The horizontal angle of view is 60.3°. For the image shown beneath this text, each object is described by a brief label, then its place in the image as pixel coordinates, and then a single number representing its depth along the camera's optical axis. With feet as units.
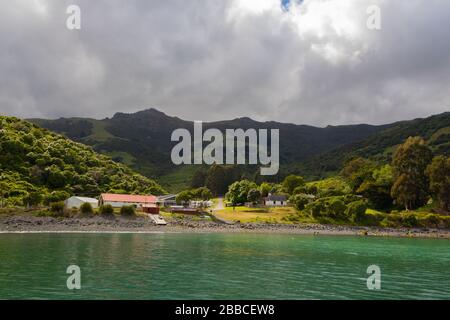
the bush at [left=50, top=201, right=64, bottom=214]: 312.03
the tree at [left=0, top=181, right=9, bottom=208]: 333.42
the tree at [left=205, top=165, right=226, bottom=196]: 610.65
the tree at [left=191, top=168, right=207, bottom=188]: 648.75
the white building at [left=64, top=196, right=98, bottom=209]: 341.62
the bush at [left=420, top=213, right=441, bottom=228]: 362.12
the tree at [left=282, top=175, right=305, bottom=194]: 477.77
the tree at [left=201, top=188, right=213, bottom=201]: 464.24
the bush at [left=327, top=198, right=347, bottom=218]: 369.09
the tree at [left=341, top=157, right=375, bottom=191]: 456.45
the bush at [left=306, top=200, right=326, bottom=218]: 373.20
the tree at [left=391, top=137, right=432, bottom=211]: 403.75
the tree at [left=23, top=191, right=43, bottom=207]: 325.93
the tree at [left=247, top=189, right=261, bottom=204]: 432.25
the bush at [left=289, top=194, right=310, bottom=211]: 389.60
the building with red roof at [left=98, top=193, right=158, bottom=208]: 364.73
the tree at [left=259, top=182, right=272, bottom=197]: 487.20
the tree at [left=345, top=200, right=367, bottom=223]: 365.20
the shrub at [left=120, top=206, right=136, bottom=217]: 325.21
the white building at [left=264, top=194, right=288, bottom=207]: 439.63
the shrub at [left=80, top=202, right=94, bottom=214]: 316.81
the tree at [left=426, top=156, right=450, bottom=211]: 390.87
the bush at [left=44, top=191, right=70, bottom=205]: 339.57
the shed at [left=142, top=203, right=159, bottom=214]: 354.54
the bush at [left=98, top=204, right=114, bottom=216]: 319.88
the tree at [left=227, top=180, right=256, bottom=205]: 445.37
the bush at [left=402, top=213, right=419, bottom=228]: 363.35
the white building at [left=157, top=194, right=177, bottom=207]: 446.93
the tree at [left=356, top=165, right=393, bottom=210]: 426.51
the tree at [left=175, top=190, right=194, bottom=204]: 439.63
